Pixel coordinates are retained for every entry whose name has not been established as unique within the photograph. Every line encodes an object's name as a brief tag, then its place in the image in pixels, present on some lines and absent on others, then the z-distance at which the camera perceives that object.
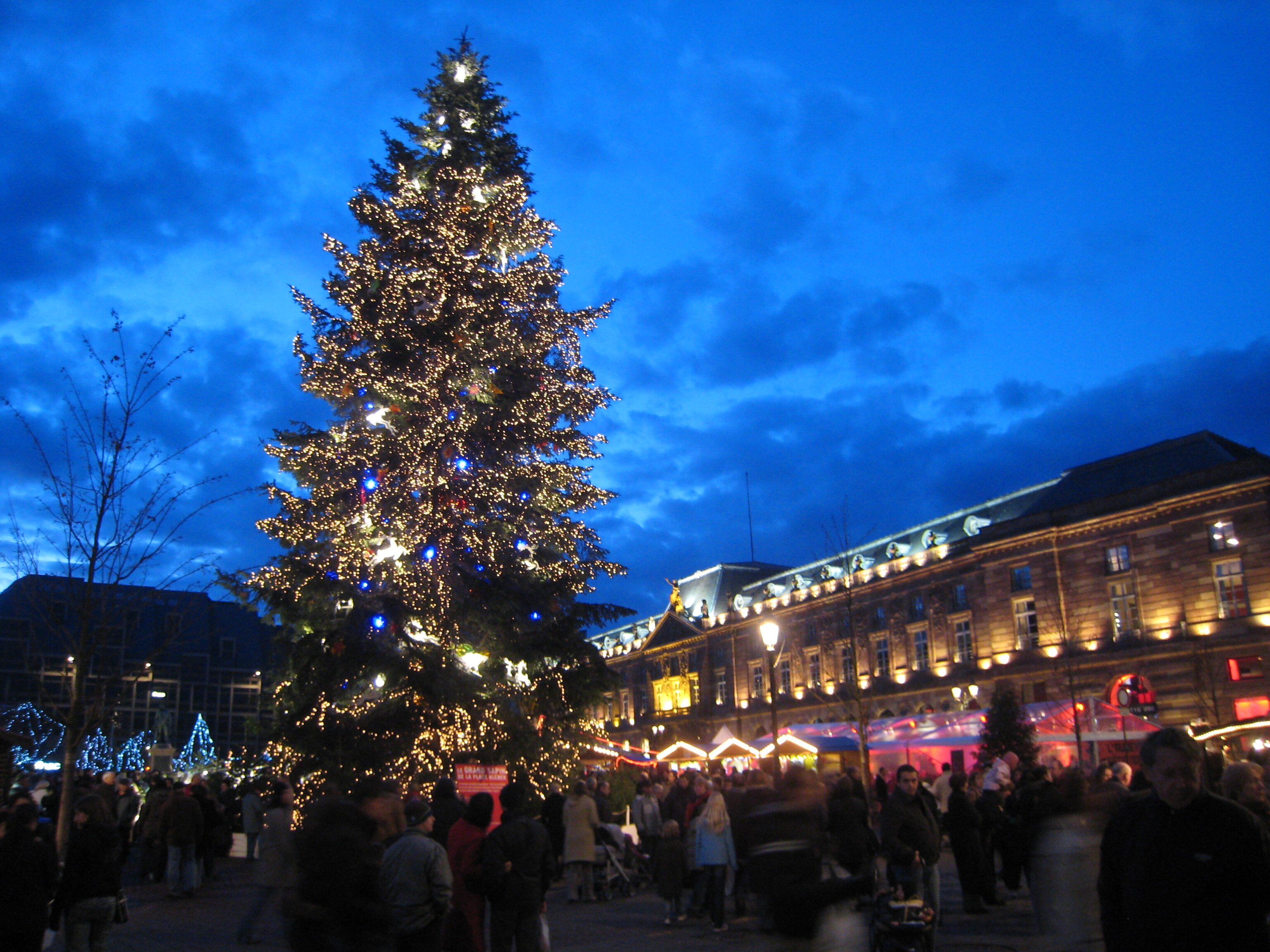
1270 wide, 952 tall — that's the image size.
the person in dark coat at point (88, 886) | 8.08
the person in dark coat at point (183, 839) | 15.52
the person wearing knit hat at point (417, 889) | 6.18
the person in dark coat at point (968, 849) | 12.04
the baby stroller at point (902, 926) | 7.82
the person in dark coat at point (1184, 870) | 3.91
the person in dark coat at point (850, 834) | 7.62
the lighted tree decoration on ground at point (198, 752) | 41.69
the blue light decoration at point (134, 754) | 46.22
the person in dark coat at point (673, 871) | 12.80
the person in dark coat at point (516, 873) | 7.49
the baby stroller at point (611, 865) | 15.47
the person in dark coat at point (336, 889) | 4.74
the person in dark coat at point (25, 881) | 6.79
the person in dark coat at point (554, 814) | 16.11
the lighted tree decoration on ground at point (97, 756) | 42.47
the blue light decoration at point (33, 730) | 39.62
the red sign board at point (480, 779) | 14.92
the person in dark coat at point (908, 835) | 9.22
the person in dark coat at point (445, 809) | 10.38
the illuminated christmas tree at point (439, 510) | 16.20
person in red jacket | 7.54
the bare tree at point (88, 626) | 11.55
